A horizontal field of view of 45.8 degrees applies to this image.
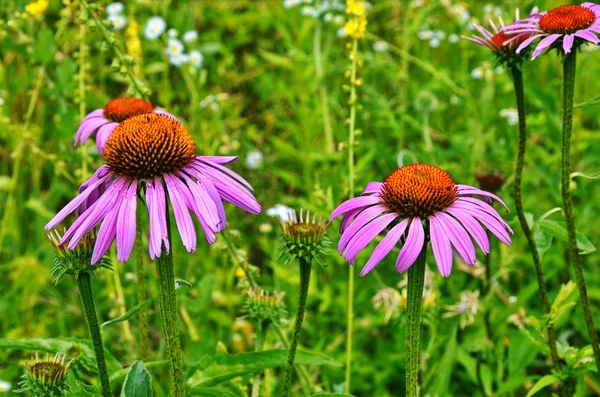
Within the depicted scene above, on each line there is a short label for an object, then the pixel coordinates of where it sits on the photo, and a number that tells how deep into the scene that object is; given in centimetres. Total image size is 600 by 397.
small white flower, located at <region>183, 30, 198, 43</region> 298
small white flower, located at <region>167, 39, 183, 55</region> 284
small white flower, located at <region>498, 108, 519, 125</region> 280
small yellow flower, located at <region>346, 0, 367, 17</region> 197
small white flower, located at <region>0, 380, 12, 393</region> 180
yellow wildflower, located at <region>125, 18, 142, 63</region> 284
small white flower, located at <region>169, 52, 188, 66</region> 278
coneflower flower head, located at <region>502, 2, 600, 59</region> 128
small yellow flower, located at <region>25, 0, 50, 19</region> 253
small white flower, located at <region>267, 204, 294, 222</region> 244
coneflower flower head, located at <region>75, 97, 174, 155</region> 159
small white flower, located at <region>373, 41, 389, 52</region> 301
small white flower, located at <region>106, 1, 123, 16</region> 306
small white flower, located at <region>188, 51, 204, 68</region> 288
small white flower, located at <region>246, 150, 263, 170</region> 308
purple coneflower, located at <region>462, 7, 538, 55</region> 141
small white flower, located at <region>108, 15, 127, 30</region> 267
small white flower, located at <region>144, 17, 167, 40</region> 293
